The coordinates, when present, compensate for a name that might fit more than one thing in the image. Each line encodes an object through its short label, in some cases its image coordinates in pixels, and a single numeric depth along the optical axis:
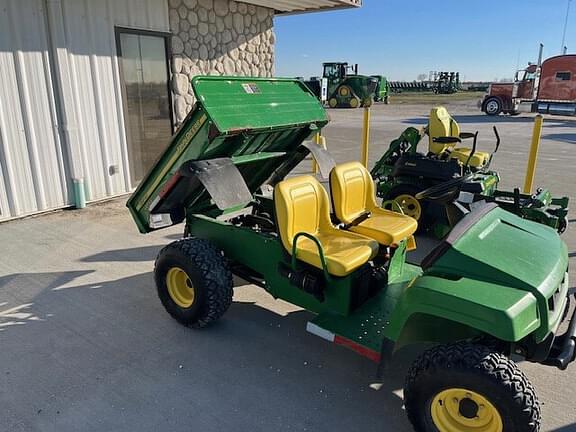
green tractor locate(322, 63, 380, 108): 27.28
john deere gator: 2.10
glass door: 6.86
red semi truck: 20.70
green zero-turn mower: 4.73
